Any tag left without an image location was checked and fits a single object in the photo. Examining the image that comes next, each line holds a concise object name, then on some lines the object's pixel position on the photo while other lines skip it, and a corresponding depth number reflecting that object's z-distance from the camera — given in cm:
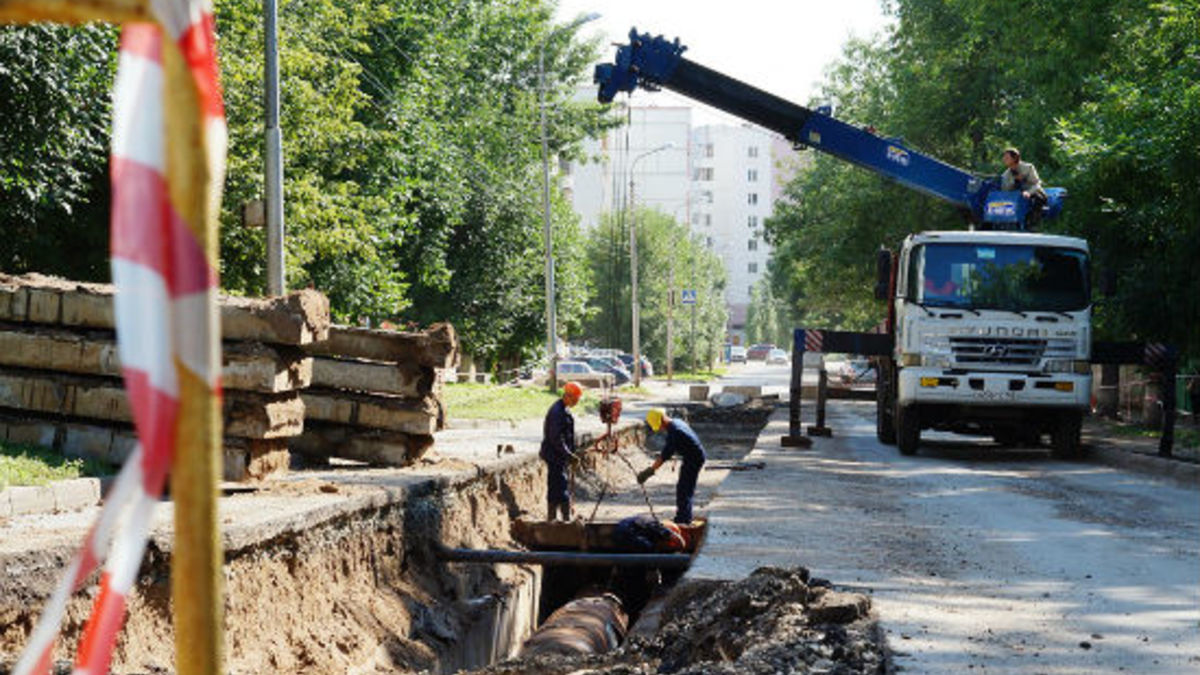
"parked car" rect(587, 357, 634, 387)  5966
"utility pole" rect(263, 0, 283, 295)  1778
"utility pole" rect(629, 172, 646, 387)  5781
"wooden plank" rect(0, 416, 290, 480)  1211
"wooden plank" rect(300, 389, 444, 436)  1450
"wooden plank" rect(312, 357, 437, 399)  1426
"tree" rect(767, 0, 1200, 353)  1980
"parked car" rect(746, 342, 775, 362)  13912
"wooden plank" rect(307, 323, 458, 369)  1415
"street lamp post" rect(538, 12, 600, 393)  3816
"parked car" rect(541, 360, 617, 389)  4853
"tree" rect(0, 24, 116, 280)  1423
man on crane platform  1952
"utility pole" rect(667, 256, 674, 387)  6942
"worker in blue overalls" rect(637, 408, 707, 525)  1438
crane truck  1805
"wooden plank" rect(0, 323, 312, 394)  1188
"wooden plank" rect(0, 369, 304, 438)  1204
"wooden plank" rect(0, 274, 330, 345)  1190
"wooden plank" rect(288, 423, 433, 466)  1465
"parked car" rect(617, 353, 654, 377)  6869
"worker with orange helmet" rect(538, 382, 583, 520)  1545
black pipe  1267
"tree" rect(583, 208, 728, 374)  7638
